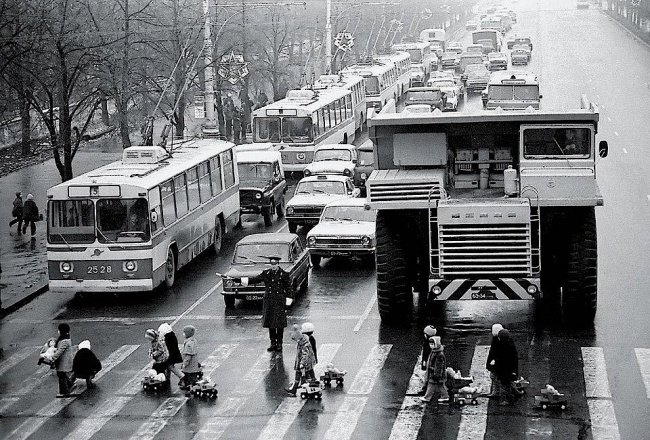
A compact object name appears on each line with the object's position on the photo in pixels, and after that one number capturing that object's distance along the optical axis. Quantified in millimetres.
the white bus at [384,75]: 68250
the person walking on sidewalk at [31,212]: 36156
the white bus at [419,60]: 86312
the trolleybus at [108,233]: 26625
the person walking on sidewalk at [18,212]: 36831
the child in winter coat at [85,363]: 20172
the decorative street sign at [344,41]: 74938
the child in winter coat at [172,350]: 20047
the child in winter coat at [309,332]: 19469
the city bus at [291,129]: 47031
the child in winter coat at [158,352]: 19938
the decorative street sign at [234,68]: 56462
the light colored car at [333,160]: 42500
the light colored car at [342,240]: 29703
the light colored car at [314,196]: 34719
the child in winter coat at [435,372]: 18469
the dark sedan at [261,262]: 25750
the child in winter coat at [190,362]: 19645
